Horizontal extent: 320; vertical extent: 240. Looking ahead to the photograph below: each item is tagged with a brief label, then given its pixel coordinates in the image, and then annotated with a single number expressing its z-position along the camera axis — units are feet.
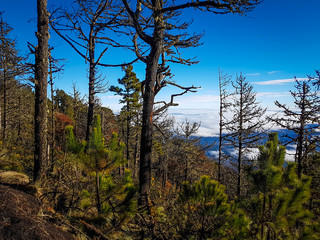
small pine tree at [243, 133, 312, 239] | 9.46
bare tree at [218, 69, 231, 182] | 47.57
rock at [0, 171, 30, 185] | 12.71
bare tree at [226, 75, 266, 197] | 45.09
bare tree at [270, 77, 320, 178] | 31.81
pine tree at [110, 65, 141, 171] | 60.03
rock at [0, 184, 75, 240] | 6.13
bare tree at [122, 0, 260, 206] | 12.75
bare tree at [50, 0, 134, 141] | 21.15
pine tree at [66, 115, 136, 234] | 10.60
